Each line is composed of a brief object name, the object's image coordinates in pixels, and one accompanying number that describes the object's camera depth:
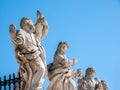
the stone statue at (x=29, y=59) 12.38
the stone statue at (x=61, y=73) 13.38
